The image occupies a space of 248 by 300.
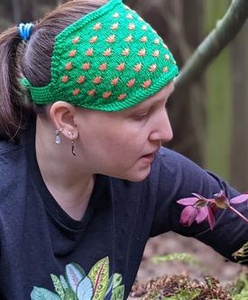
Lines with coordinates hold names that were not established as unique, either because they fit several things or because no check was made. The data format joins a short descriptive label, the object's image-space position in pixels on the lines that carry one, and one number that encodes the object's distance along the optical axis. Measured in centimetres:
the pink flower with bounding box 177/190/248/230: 280
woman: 285
